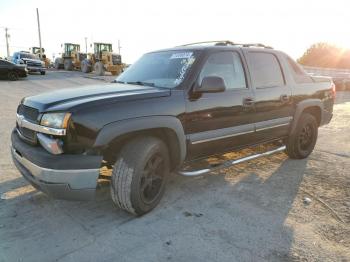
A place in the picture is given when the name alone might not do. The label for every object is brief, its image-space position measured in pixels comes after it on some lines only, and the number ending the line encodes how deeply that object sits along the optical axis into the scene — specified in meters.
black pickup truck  3.03
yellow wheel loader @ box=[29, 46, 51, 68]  37.38
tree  54.88
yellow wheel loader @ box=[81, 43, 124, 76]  26.52
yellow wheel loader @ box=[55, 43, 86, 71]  31.95
